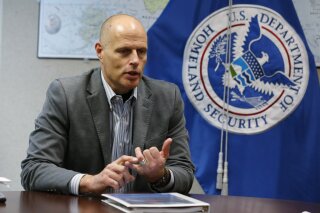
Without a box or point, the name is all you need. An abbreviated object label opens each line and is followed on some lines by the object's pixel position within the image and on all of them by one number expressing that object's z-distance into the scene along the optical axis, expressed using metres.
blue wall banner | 2.71
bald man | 1.84
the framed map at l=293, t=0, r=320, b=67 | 3.00
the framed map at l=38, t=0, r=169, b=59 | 3.26
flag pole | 2.73
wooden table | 1.37
